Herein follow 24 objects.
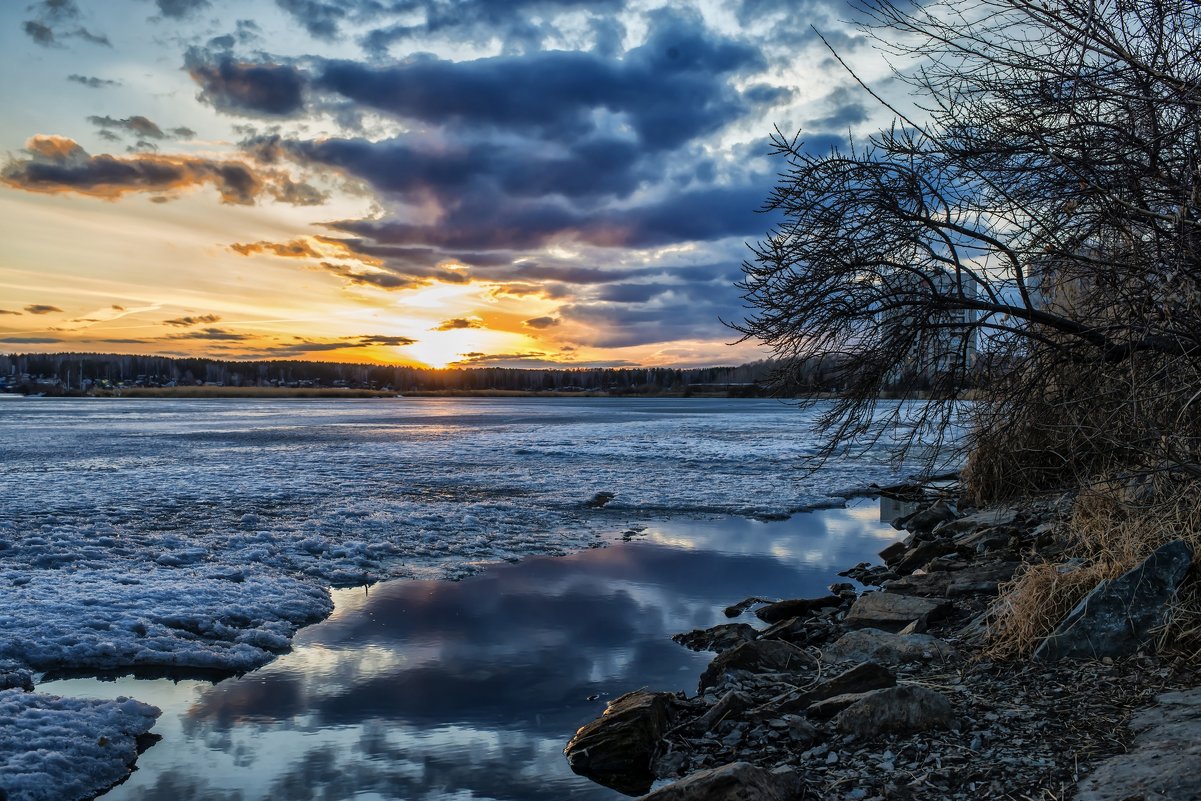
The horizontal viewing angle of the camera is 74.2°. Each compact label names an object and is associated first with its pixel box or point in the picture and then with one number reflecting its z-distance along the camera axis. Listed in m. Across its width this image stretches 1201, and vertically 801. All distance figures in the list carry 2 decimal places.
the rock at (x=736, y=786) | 4.12
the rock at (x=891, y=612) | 7.71
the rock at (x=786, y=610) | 8.62
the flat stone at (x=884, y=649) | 6.40
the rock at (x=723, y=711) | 5.46
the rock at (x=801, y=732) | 5.00
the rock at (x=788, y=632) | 7.79
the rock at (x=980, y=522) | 11.77
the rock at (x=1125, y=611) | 5.45
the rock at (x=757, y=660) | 6.57
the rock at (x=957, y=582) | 8.48
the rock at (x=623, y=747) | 5.13
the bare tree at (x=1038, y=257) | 4.94
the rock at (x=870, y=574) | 10.55
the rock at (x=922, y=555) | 10.70
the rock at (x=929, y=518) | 13.88
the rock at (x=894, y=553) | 11.86
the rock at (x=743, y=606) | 8.89
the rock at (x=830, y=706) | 5.25
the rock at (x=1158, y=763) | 3.62
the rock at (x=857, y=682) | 5.55
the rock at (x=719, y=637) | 7.66
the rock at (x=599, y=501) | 16.98
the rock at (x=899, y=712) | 4.83
